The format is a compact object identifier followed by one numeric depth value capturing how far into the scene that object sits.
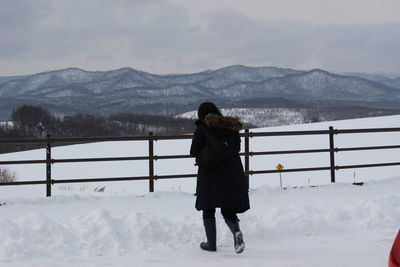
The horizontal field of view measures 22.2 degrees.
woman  10.93
